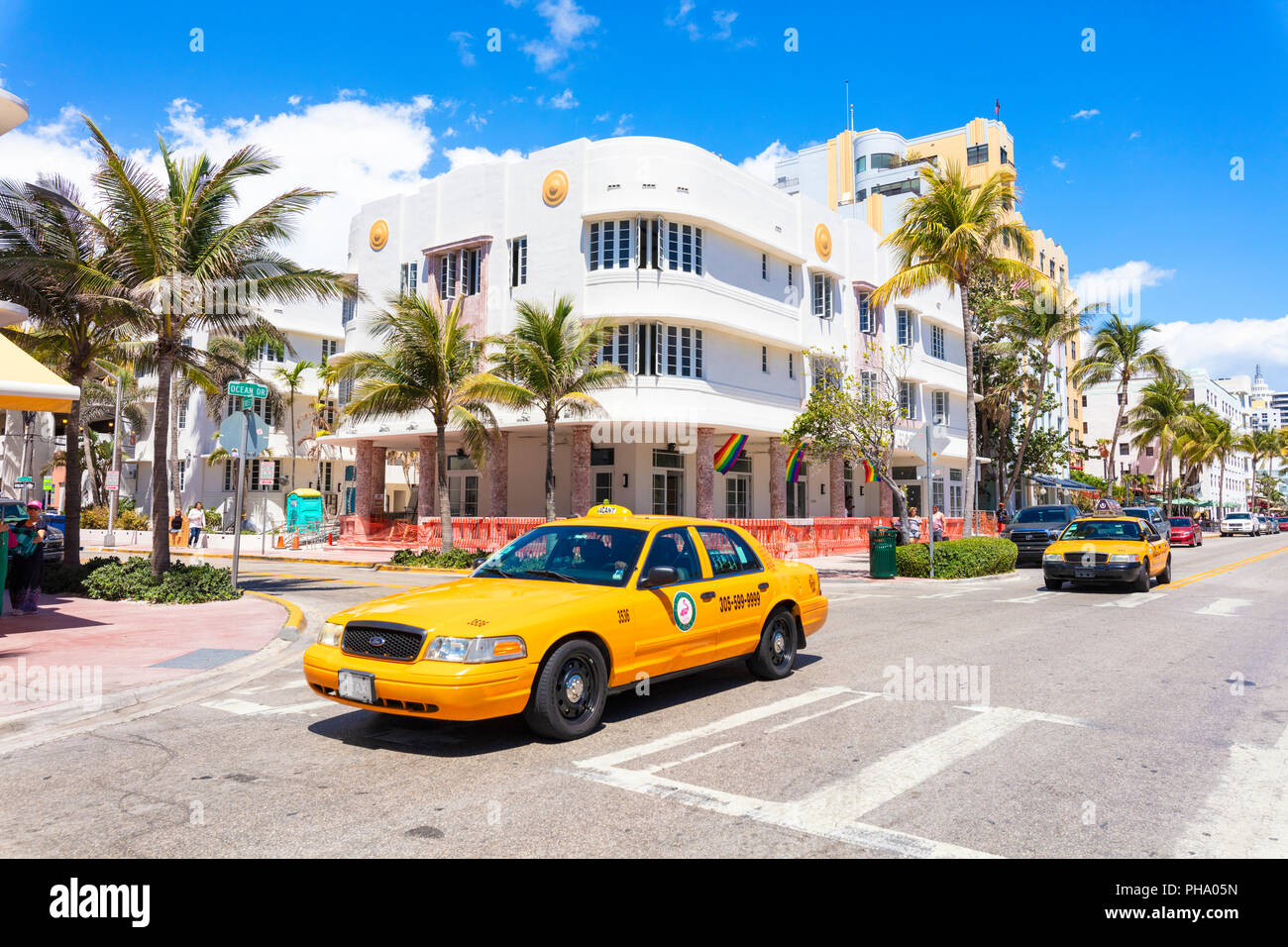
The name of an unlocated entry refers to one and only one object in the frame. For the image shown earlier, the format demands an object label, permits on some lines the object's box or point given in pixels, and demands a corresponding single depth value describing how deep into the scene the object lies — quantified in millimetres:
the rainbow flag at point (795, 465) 32250
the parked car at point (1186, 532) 40906
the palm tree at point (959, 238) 22875
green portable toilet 35562
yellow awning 9633
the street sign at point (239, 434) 13625
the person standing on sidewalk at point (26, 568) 12258
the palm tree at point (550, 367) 23297
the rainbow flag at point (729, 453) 29734
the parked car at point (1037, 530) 25250
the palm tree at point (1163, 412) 55988
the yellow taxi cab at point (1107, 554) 16534
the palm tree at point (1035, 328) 37719
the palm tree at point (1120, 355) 43188
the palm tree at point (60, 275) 14867
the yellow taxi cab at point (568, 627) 5441
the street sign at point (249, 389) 13406
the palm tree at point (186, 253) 14445
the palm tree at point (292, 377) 40812
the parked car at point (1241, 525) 57000
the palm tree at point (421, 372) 23594
